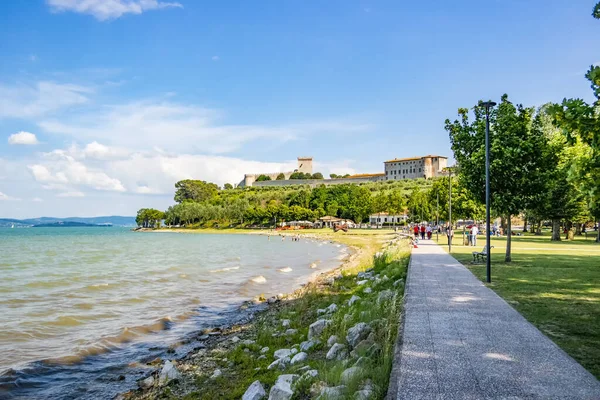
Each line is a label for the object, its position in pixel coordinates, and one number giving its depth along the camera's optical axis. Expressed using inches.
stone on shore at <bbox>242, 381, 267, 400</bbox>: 252.7
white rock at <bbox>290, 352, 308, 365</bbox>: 312.5
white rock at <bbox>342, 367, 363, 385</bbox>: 226.4
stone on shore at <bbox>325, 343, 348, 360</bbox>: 302.6
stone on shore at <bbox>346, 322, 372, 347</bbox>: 314.2
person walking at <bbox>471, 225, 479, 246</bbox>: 1219.2
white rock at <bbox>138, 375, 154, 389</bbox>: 318.3
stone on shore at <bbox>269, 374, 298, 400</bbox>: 234.5
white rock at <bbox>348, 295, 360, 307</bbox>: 478.3
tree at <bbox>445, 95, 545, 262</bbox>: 697.6
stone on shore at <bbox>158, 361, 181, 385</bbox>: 315.5
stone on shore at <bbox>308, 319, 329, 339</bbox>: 381.1
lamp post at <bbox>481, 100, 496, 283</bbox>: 557.4
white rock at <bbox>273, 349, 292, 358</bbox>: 341.4
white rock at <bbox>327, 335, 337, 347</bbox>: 335.6
